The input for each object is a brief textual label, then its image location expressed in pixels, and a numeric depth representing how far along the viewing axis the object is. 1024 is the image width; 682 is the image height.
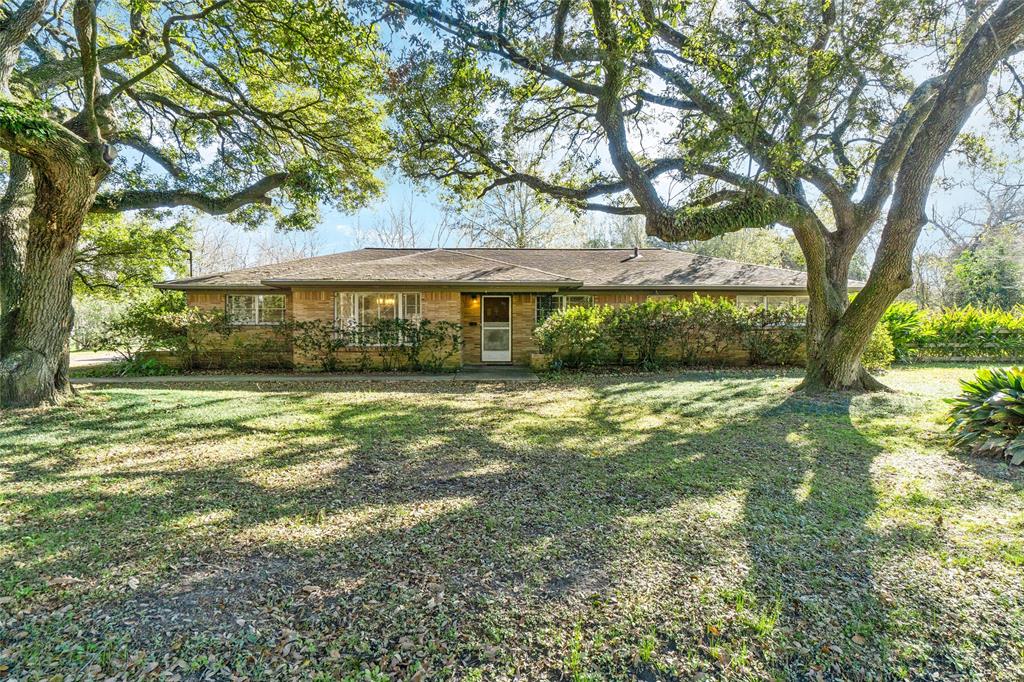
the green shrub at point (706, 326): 11.76
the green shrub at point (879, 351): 10.95
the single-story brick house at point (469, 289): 12.17
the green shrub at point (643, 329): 11.43
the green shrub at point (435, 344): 11.99
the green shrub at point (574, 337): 11.09
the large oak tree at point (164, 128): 6.79
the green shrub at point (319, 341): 11.97
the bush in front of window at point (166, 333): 11.91
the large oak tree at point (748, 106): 6.60
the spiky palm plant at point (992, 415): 4.68
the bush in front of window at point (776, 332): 12.01
